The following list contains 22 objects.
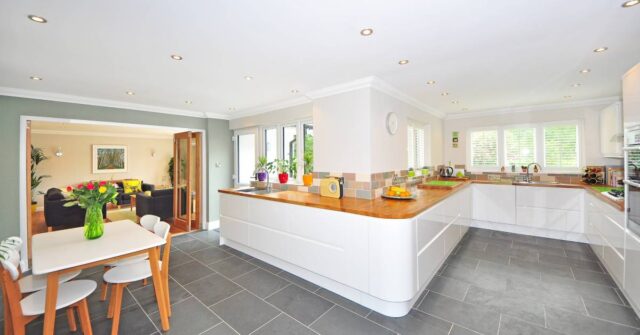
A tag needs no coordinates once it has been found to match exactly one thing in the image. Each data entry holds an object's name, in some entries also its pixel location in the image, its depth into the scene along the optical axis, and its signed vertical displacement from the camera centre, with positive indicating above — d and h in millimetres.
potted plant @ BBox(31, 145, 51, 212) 6578 +301
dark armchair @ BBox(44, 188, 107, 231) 5184 -853
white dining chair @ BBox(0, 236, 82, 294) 1834 -814
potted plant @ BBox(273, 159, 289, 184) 4160 -5
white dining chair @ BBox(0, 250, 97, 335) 1602 -851
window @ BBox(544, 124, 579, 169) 4312 +335
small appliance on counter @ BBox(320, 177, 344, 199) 3109 -223
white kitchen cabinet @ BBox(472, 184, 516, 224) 4348 -614
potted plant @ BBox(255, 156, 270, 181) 4508 +7
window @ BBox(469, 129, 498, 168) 4988 +373
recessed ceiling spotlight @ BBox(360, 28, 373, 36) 1923 +1004
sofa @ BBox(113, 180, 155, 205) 7368 -716
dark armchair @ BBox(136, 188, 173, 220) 5582 -719
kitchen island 2152 -707
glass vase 2205 -446
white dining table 1626 -578
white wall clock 3365 +585
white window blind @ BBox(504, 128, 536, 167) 4645 +374
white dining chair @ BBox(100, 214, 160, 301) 2369 -809
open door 5051 -204
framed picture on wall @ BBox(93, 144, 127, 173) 7980 +378
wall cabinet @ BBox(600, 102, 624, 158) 3445 +473
